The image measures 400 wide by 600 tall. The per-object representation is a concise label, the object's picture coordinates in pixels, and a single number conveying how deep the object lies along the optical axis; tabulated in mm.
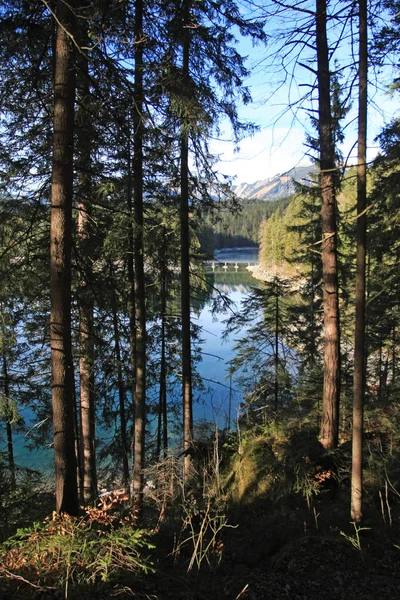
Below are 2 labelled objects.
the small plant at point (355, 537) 3745
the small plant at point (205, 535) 3549
